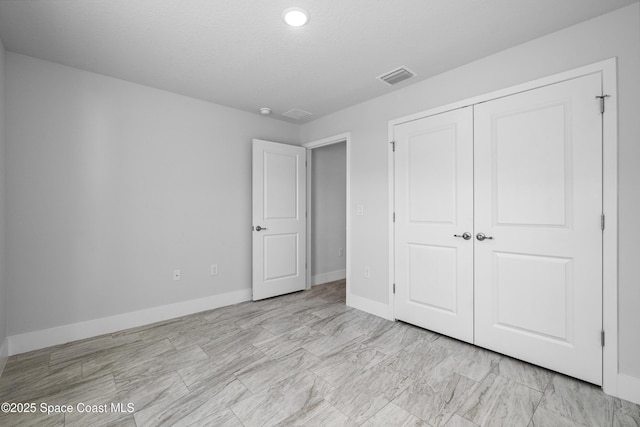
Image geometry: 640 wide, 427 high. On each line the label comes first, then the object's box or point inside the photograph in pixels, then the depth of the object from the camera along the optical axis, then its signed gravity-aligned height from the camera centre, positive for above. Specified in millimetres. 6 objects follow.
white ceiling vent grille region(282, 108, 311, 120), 3704 +1335
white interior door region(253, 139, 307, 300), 3717 -83
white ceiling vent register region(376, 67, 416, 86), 2625 +1311
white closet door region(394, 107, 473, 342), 2520 -99
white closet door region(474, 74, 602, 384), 1916 -111
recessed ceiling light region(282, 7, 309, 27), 1831 +1304
